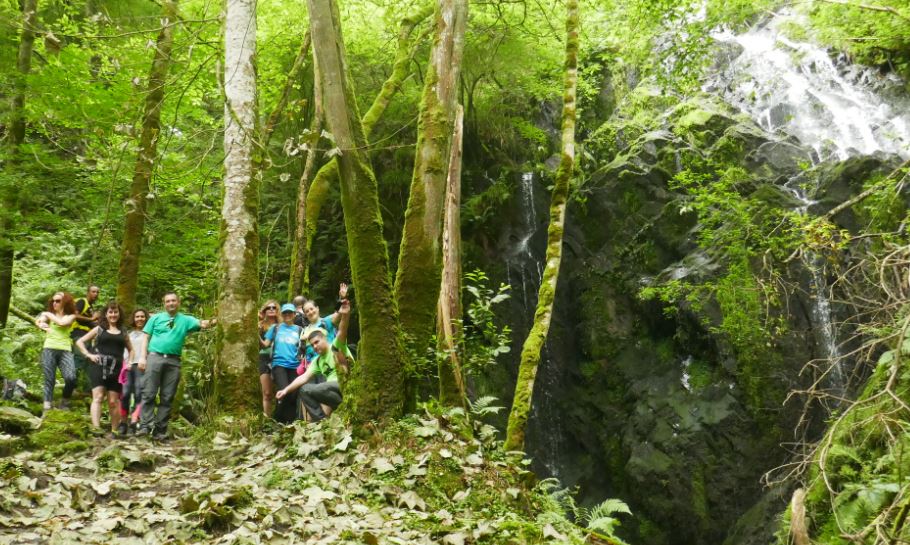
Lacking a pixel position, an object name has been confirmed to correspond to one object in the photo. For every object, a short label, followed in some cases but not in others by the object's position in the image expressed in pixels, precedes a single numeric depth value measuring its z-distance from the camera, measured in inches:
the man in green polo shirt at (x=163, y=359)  299.9
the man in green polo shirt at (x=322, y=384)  269.1
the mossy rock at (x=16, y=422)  241.6
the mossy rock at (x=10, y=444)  217.5
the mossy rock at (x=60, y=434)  238.4
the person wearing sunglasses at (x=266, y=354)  329.4
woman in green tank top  324.2
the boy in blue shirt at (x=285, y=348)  322.3
